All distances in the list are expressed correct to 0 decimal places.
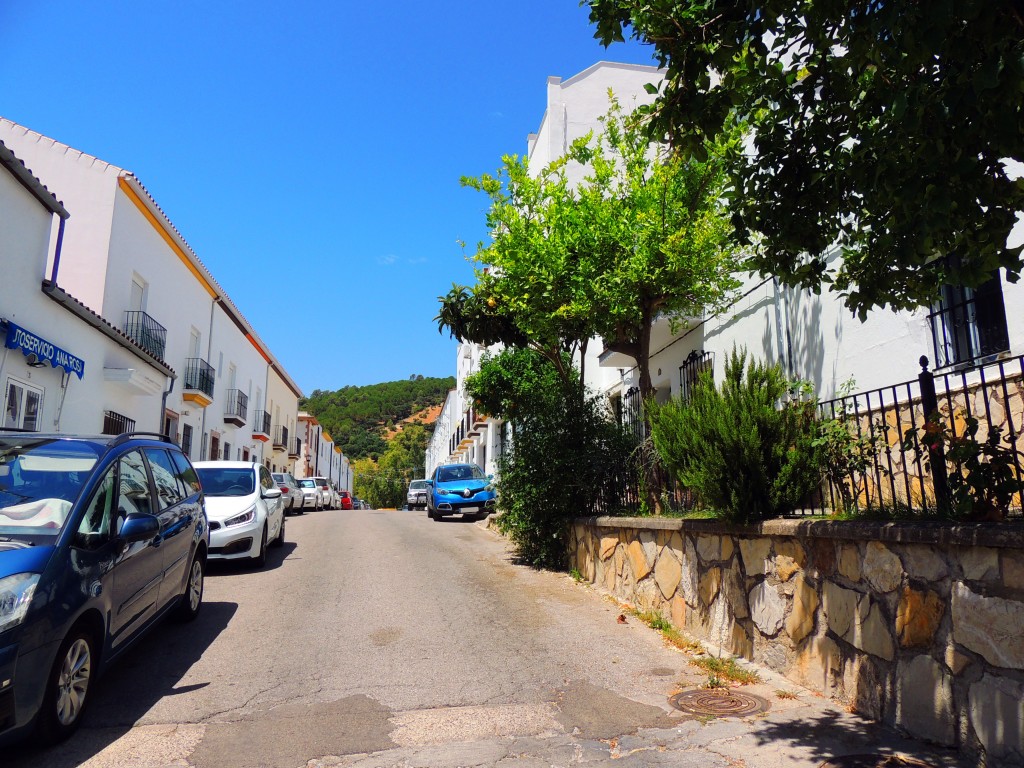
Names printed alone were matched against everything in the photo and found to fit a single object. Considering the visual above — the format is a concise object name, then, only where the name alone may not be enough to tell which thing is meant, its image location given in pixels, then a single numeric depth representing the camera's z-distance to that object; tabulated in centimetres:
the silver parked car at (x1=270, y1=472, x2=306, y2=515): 2072
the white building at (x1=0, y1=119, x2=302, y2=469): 1667
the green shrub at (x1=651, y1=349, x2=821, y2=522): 547
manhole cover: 451
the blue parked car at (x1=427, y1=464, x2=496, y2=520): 2106
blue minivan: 356
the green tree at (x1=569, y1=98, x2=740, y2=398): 854
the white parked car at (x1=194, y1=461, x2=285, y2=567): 961
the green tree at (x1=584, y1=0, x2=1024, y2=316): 293
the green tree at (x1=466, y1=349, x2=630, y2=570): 974
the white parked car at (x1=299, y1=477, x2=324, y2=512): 3197
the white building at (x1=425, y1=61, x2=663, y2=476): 2167
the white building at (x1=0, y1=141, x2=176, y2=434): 1124
